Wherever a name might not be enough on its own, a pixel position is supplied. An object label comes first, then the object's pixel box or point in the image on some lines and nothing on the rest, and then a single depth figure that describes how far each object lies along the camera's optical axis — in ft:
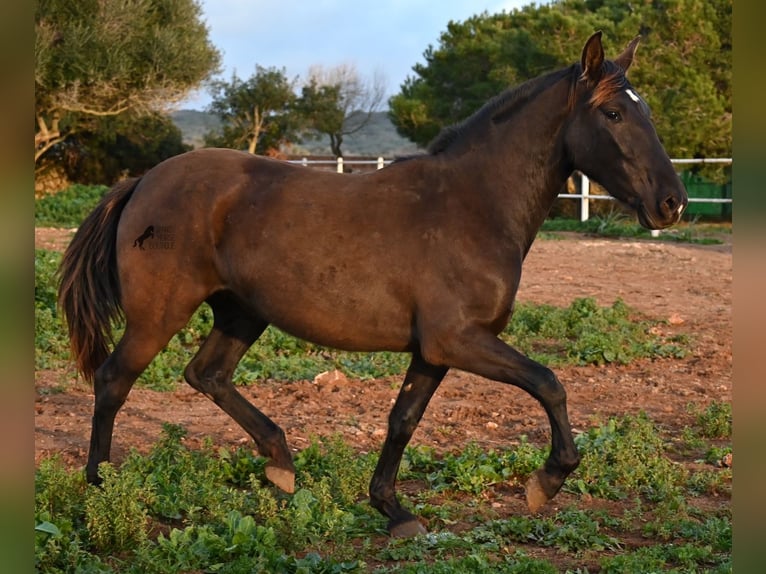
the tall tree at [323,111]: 130.41
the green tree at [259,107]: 122.42
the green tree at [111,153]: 97.66
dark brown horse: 13.73
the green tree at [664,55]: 77.61
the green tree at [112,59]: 77.20
